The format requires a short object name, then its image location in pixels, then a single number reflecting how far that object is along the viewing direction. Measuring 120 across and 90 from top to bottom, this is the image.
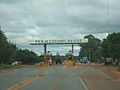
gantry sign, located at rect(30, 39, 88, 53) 60.28
